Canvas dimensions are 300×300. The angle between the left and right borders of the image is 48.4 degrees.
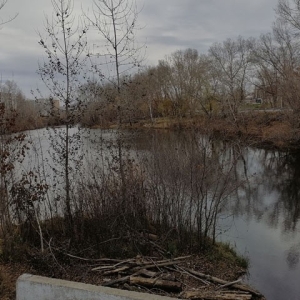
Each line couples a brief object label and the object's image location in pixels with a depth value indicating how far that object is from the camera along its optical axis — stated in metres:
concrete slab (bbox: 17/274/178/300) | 3.15
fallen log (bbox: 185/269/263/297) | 6.13
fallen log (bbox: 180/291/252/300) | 5.57
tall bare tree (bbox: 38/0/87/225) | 7.18
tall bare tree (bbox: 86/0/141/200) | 8.22
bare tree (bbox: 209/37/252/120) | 33.84
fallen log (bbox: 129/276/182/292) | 5.68
